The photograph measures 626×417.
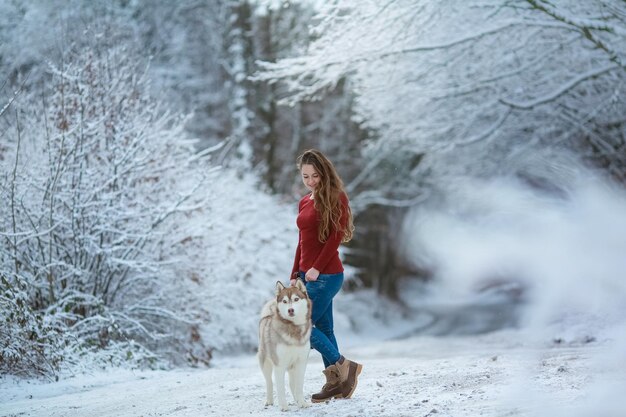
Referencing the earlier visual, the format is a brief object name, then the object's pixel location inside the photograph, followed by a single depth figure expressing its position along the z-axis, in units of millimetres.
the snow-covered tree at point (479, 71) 13078
